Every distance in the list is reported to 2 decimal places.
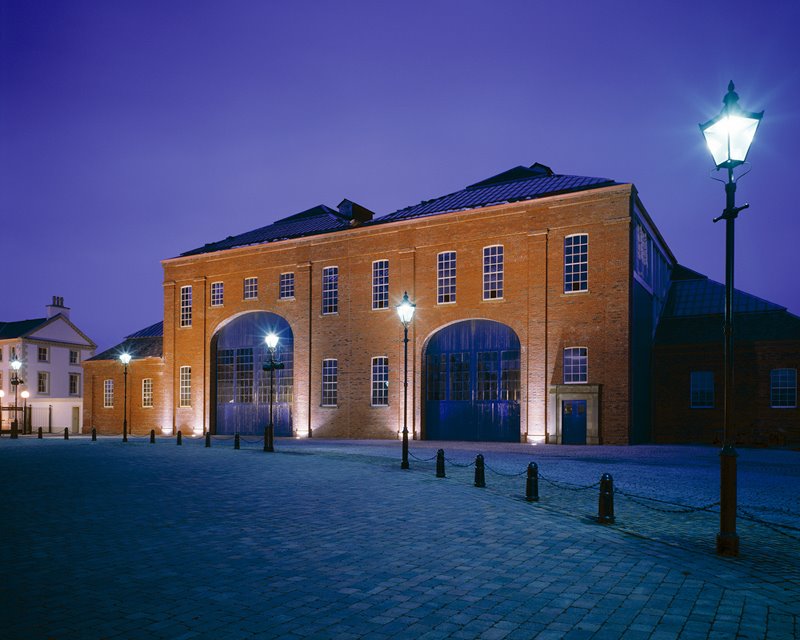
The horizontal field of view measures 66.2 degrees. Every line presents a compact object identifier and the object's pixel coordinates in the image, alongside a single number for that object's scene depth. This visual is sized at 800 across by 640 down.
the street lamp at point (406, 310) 16.56
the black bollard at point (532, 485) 10.53
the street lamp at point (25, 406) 46.08
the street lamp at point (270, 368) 22.28
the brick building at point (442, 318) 25.02
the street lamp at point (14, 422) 37.19
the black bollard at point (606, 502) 8.60
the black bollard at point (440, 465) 13.87
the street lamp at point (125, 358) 29.95
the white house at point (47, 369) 52.12
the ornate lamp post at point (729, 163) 6.95
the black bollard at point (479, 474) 12.27
